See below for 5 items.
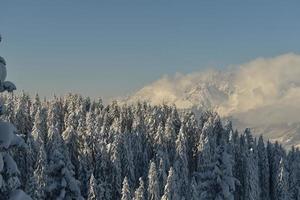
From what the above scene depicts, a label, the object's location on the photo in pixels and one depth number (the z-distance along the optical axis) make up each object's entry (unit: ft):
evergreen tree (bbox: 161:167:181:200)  196.65
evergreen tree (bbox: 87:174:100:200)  212.64
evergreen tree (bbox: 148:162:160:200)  216.33
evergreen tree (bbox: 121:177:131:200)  188.65
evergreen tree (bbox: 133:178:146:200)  187.11
